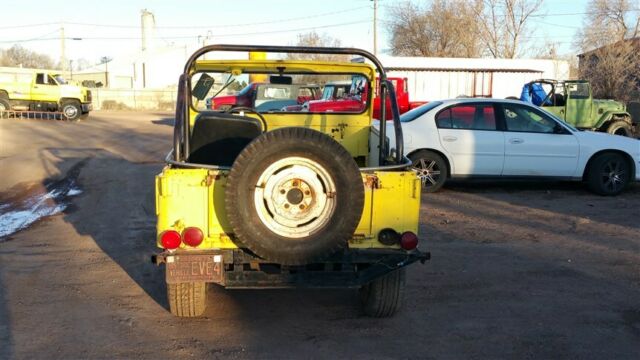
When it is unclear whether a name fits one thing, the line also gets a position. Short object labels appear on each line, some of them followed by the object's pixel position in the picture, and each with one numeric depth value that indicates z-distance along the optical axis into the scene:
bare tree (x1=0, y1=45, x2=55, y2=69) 83.80
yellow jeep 3.93
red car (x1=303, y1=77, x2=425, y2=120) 12.84
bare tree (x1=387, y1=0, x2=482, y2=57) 46.41
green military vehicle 16.89
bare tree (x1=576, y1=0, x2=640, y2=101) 28.36
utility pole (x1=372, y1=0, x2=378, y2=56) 42.83
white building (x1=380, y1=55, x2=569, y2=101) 30.70
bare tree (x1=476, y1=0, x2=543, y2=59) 44.47
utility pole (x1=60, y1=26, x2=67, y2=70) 58.44
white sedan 9.85
